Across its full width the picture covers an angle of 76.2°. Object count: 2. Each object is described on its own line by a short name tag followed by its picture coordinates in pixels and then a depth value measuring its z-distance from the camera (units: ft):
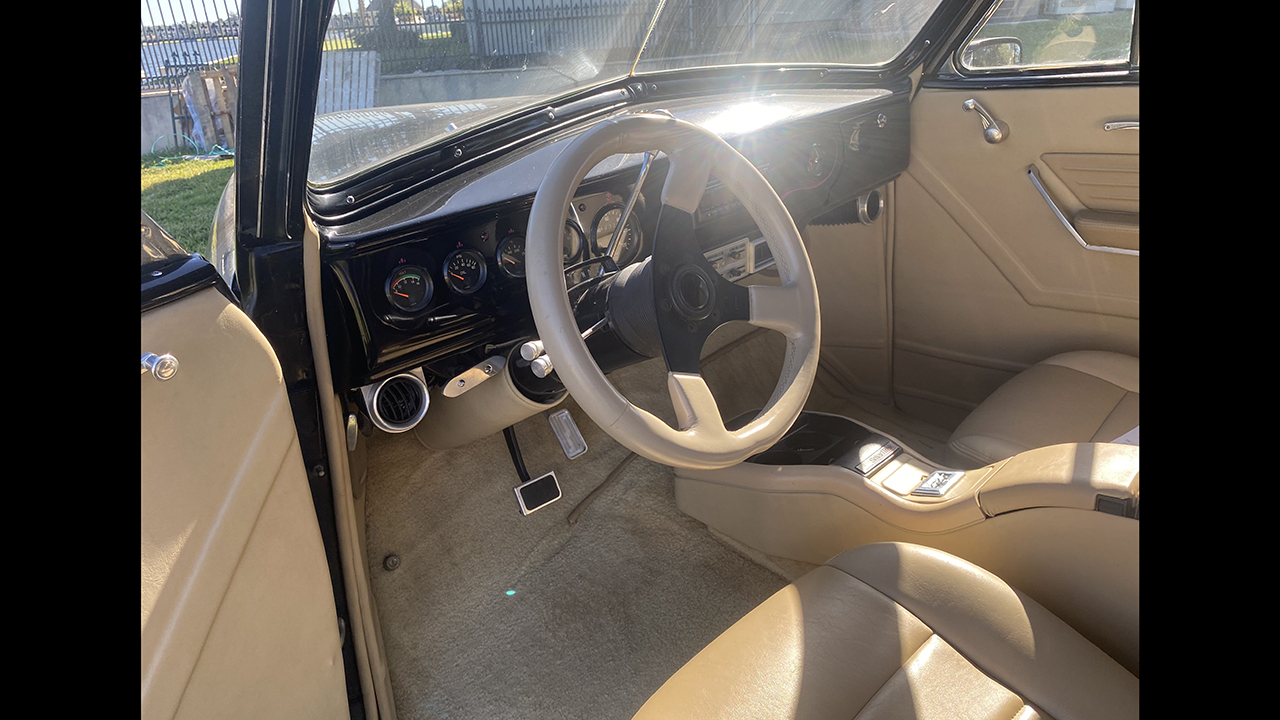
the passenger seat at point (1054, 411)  5.98
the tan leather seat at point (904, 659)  3.51
